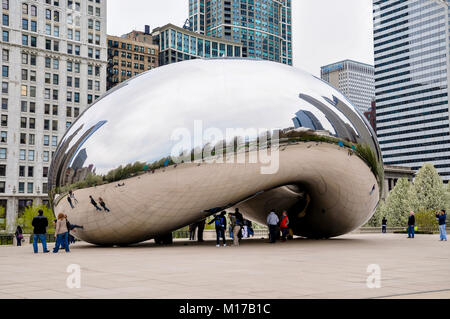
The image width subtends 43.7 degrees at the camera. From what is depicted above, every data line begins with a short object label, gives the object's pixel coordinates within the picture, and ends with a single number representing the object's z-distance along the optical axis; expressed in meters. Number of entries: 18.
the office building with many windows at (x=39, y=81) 85.56
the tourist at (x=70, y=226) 16.40
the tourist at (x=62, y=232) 15.80
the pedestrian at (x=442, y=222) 22.62
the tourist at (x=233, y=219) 19.83
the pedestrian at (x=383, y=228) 40.59
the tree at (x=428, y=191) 72.69
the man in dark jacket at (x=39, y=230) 16.33
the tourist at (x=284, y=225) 19.30
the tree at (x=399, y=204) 72.34
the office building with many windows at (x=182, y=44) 151.00
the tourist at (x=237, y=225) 18.28
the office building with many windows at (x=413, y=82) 167.50
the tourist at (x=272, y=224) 18.72
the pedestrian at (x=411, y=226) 26.34
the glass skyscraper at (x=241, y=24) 194.00
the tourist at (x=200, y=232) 20.80
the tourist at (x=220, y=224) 17.78
